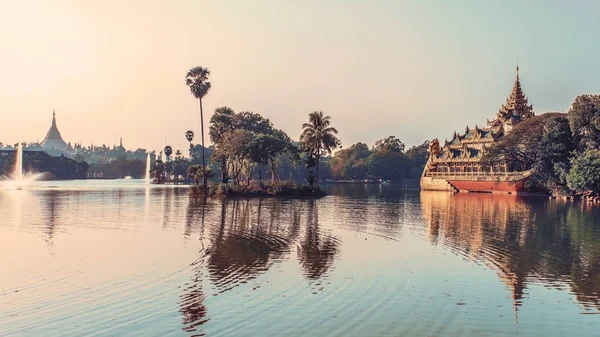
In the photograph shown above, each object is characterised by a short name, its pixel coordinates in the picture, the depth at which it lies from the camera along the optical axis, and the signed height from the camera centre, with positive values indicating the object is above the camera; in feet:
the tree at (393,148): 637.43 +36.74
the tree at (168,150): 604.08 +30.33
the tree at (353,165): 606.96 +16.82
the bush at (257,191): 229.04 -4.32
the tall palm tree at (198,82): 253.44 +42.72
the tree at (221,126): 286.25 +26.92
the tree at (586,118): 253.24 +28.48
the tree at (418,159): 614.34 +23.96
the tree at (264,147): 242.04 +14.01
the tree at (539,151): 273.13 +15.92
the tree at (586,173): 230.27 +3.84
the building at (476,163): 318.04 +12.56
